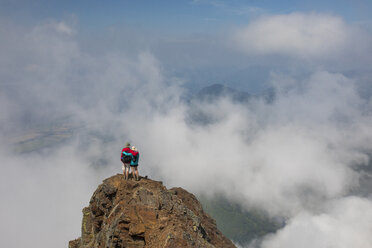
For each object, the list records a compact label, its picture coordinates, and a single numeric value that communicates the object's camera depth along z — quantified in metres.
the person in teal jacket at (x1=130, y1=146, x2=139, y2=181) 31.08
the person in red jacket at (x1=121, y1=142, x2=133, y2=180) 31.01
